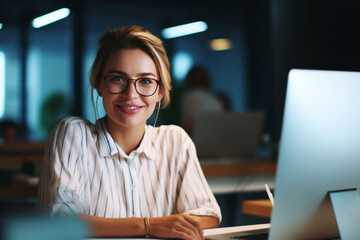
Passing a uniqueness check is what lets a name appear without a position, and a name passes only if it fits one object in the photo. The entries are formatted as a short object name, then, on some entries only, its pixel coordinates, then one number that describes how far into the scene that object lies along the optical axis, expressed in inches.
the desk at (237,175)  114.0
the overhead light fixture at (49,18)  335.3
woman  57.2
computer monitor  36.3
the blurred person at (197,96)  178.9
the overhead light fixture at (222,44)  406.3
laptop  123.9
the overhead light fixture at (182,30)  390.9
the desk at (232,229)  51.1
